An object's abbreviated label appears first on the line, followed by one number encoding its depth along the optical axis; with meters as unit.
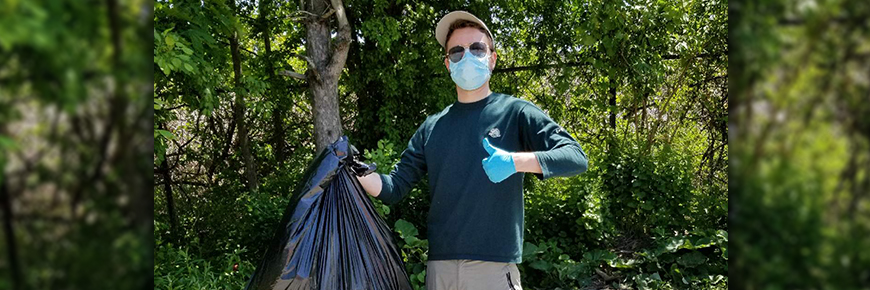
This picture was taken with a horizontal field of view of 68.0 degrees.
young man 2.30
